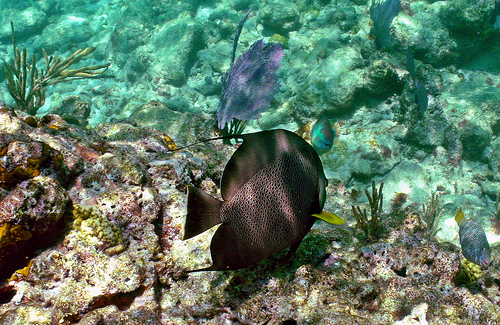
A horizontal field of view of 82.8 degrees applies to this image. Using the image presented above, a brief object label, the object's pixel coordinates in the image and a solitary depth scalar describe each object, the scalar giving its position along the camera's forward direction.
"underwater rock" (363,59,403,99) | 6.78
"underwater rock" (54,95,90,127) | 6.69
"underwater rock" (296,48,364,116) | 6.99
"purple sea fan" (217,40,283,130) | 4.90
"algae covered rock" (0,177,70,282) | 1.50
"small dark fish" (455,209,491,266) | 2.65
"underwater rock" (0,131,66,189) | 1.65
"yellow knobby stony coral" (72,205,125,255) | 1.73
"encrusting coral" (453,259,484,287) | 2.15
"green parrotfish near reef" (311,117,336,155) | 3.69
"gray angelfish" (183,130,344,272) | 1.22
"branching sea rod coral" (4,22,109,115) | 5.12
